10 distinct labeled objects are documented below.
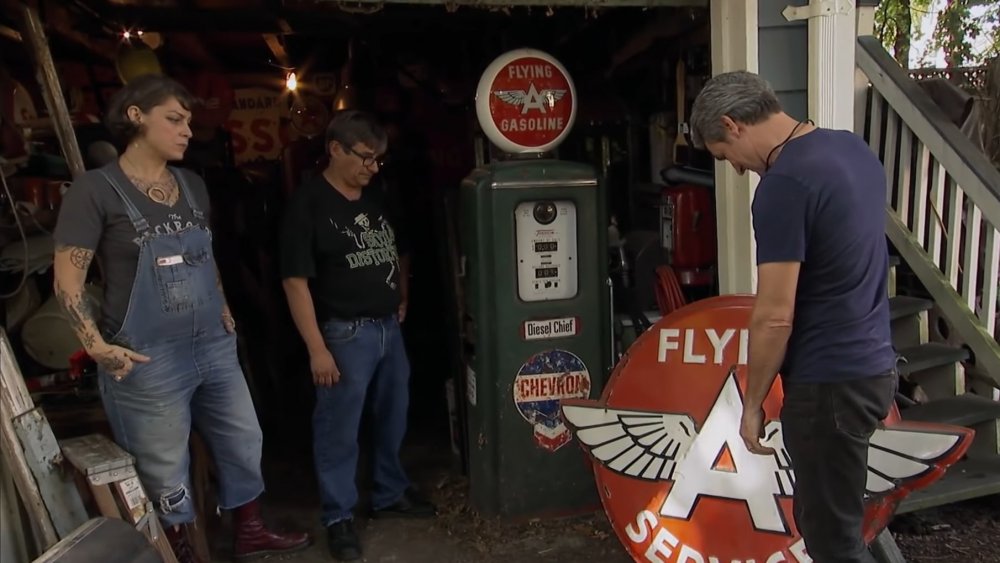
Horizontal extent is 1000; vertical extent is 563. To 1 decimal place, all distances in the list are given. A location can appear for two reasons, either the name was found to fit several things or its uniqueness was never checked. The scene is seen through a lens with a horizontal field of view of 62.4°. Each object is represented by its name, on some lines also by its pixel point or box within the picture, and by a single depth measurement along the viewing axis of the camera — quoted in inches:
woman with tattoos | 107.1
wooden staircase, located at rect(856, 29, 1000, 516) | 148.9
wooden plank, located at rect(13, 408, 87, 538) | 108.3
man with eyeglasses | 133.3
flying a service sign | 116.0
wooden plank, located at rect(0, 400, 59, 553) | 106.3
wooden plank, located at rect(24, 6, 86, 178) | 128.4
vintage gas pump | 141.2
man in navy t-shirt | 86.8
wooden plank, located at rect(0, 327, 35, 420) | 109.0
